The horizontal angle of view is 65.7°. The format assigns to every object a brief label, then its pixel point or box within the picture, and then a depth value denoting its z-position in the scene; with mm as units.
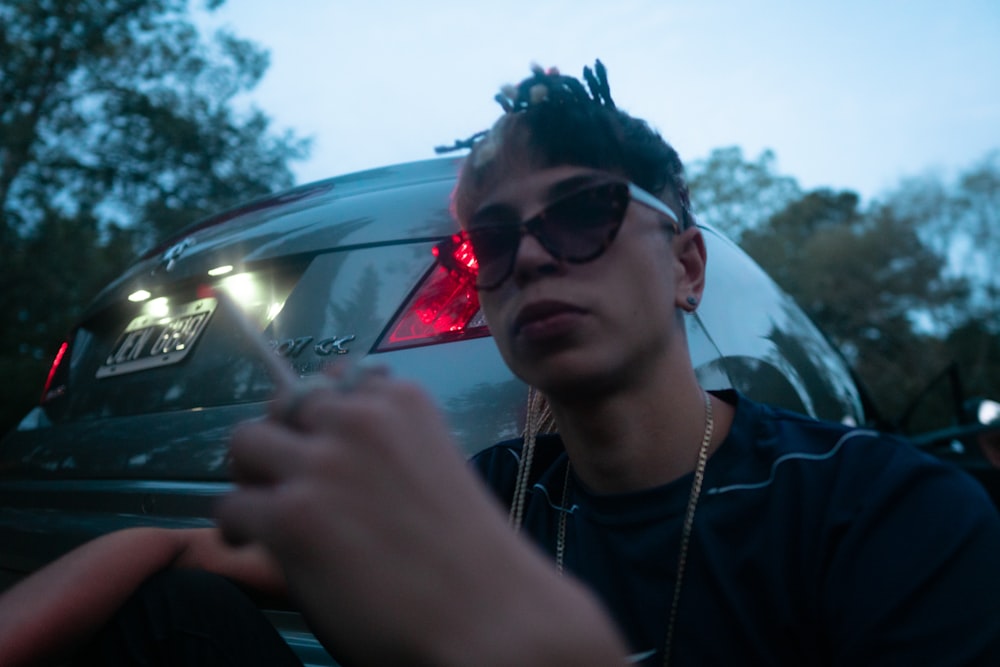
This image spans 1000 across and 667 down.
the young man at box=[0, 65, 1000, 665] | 565
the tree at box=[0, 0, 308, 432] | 12398
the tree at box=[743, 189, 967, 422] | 31266
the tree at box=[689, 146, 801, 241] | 40838
